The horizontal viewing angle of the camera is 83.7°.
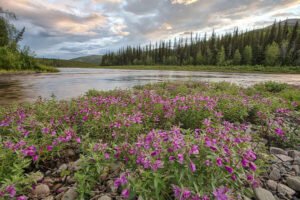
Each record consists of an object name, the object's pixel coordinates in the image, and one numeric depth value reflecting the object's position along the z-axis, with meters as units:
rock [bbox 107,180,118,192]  2.18
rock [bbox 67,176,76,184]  2.41
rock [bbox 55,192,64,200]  2.12
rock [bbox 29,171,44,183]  2.19
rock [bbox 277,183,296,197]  2.21
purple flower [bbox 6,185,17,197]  1.63
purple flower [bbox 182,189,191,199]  1.41
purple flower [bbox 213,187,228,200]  1.37
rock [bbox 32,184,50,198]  2.14
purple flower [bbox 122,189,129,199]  1.51
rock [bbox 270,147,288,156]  3.18
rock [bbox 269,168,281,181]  2.50
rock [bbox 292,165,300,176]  2.63
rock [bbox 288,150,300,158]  3.06
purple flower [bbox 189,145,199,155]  1.57
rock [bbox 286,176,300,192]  2.30
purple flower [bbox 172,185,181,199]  1.47
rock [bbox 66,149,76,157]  3.01
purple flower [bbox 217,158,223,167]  1.52
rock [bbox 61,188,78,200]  2.08
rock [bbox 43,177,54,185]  2.40
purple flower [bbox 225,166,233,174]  1.55
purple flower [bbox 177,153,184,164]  1.52
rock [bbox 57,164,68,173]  2.62
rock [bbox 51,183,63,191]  2.32
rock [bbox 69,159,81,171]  2.60
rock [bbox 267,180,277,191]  2.30
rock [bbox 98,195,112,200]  2.02
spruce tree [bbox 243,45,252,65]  59.19
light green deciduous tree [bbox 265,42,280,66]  53.50
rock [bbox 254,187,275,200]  2.07
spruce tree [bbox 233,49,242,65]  61.09
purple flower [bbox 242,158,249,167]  1.57
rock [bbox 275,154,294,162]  2.93
